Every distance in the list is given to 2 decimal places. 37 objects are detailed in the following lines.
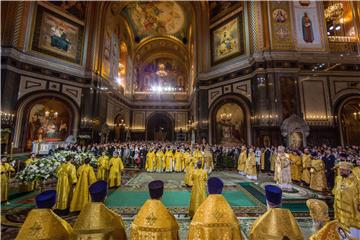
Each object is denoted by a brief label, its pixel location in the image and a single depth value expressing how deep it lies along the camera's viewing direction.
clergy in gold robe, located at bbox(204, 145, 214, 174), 9.33
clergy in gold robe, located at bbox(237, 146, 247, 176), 9.15
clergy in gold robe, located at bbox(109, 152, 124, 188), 6.68
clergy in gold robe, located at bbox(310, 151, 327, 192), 6.26
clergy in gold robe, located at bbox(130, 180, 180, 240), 1.56
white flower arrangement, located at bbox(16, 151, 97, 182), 4.41
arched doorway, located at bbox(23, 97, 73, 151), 11.71
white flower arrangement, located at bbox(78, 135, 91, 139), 13.37
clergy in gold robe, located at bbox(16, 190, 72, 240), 1.36
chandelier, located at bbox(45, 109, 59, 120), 12.87
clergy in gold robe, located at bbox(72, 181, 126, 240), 1.47
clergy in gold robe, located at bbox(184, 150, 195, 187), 6.70
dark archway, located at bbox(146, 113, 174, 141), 26.73
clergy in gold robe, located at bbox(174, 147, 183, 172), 9.88
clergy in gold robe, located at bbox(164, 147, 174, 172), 9.97
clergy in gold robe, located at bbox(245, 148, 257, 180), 8.05
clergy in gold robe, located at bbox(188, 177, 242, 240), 1.59
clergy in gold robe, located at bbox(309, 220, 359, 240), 1.30
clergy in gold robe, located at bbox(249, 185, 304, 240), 1.41
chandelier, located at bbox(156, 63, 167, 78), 23.67
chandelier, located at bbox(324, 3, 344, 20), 13.83
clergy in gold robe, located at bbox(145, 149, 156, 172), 9.98
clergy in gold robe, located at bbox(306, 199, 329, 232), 1.46
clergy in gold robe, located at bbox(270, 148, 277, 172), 9.20
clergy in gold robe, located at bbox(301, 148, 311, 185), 7.04
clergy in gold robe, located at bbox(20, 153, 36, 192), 5.95
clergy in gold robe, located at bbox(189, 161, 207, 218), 3.95
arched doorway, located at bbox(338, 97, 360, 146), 12.00
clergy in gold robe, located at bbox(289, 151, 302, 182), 7.73
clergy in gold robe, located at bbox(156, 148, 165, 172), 9.92
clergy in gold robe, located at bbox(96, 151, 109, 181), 6.55
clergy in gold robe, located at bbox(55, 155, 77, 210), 4.38
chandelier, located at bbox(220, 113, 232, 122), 14.64
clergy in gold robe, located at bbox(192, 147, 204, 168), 7.72
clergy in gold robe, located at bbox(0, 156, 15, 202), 4.79
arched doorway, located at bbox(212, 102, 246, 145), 13.88
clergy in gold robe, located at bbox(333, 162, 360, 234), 2.81
